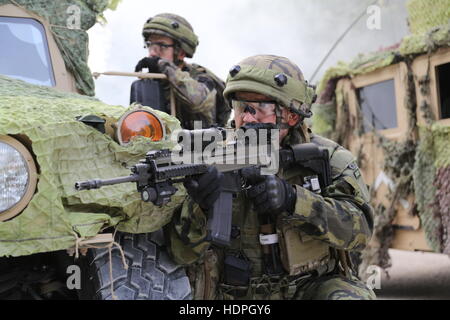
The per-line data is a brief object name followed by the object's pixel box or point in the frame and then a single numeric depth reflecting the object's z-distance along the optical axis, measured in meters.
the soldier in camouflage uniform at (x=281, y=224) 5.05
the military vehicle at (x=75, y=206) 4.06
